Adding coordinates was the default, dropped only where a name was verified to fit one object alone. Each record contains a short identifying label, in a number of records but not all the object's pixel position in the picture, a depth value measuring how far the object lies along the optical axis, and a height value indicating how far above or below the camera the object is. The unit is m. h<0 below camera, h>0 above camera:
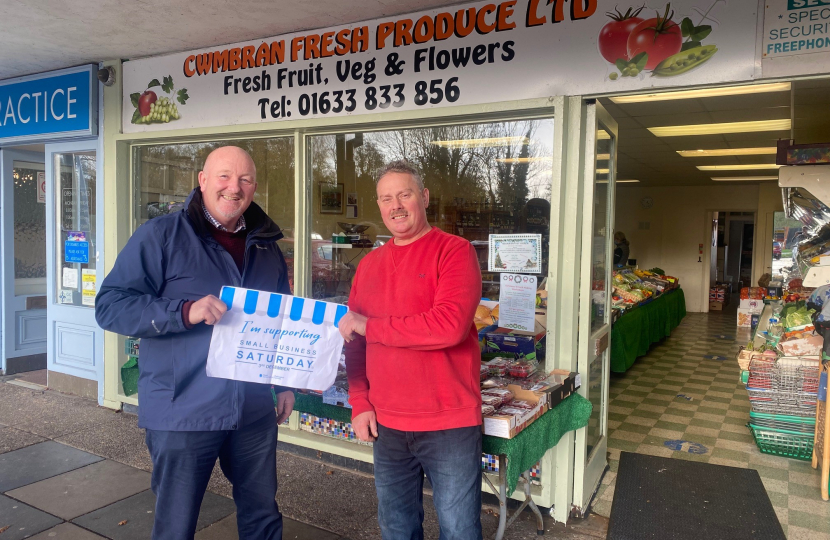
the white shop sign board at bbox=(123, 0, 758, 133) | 2.86 +1.06
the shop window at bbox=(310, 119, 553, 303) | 3.69 +0.40
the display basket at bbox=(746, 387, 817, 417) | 4.25 -1.12
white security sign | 2.61 +0.99
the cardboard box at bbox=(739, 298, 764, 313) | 10.21 -1.00
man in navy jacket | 1.99 -0.29
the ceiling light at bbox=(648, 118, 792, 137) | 6.33 +1.32
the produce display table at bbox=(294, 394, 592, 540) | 2.38 -0.89
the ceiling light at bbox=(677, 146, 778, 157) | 8.07 +1.33
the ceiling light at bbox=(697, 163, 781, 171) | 9.60 +1.34
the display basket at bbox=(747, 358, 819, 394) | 4.21 -0.91
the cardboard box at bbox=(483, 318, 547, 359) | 3.57 -0.61
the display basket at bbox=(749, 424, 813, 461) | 4.31 -1.44
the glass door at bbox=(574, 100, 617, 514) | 3.27 -0.29
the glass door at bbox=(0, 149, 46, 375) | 6.28 -0.31
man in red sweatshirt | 1.98 -0.43
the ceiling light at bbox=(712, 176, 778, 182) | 11.56 +1.36
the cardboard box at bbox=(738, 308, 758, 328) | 10.66 -1.28
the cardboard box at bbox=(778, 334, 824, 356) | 4.25 -0.71
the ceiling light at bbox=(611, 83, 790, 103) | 4.57 +1.25
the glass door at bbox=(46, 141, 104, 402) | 5.47 -0.24
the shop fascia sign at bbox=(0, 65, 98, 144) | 5.15 +1.17
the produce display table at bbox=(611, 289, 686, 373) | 6.44 -1.07
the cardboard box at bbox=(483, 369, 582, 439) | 2.32 -0.72
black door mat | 3.24 -1.56
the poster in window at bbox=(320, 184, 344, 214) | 4.52 +0.32
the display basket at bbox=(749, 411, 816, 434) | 4.28 -1.28
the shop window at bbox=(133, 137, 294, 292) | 4.49 +0.50
